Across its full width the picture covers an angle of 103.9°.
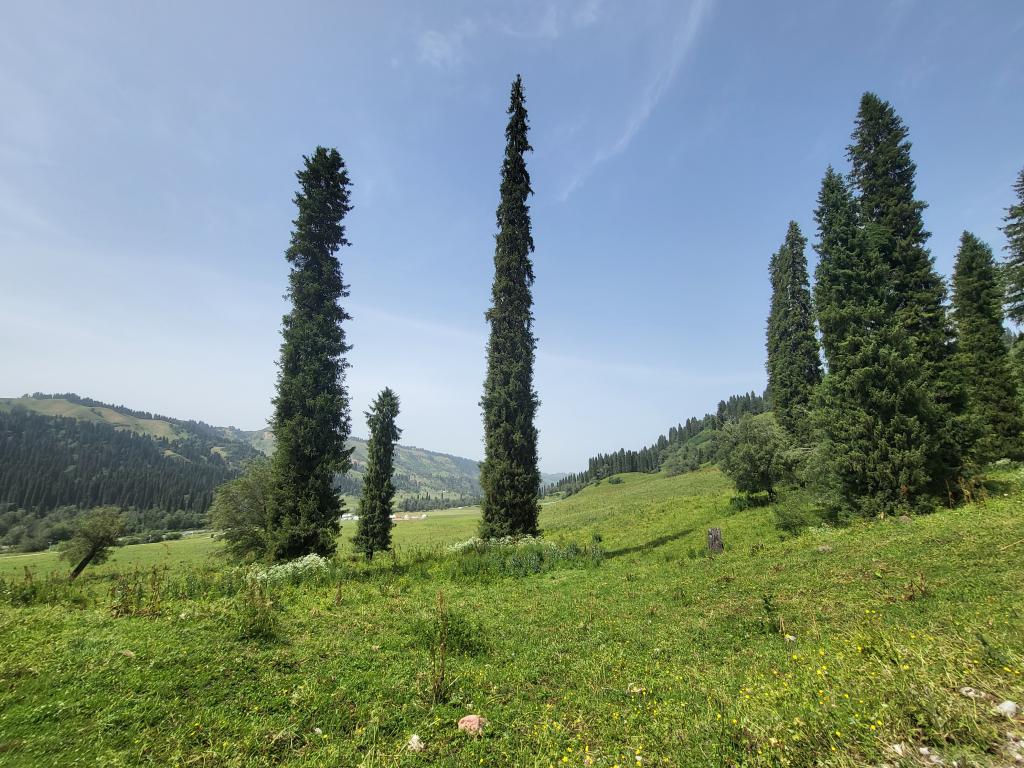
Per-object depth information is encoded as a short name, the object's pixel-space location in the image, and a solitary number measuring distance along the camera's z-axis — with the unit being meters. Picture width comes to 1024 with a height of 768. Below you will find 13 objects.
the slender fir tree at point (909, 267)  17.25
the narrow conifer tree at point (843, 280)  18.39
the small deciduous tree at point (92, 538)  30.05
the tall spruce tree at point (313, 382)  18.39
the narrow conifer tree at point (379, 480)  32.38
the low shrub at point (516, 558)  16.31
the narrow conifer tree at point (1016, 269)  29.62
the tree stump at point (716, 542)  16.80
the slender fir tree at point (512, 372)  22.47
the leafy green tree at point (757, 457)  27.06
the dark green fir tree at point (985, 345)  23.98
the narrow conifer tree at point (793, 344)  32.44
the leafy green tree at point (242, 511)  26.27
